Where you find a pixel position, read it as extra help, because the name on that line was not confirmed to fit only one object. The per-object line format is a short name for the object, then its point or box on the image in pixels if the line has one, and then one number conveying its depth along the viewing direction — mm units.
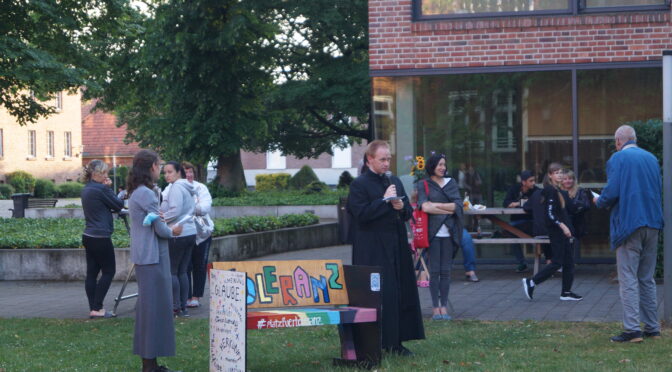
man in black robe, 7871
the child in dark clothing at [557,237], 11625
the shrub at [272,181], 49984
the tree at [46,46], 20547
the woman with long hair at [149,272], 7570
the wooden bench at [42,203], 31172
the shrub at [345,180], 39531
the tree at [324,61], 29359
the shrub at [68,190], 55344
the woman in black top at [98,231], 10734
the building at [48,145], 57062
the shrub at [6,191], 51506
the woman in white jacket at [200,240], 11608
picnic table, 13805
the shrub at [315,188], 36469
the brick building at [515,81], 14641
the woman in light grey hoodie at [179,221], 10719
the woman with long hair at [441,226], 10461
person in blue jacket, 8609
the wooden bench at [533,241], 13617
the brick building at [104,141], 68875
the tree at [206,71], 27469
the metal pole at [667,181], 9172
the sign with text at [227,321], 6855
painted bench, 6969
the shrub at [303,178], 48094
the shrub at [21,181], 53988
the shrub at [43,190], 54784
